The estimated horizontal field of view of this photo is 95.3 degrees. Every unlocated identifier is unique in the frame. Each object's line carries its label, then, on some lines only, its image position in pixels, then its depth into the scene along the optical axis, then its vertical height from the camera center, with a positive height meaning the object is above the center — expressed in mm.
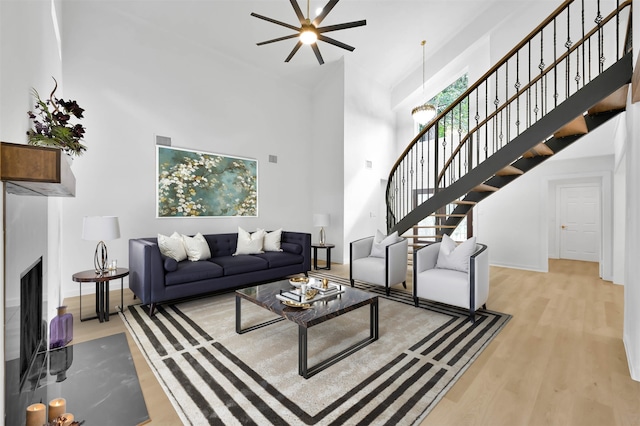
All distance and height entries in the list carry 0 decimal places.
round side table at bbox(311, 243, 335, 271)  5730 -794
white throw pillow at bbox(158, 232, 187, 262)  3785 -464
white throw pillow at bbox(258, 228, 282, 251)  4957 -524
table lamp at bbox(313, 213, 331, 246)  5949 -177
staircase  2854 +1115
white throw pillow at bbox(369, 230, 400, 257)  4328 -468
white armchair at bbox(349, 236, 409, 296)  3945 -756
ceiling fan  3086 +2035
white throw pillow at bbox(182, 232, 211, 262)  4008 -514
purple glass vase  2480 -1031
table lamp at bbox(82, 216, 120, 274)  3039 -177
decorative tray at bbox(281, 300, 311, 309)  2400 -772
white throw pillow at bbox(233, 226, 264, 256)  4699 -521
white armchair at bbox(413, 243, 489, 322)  3018 -772
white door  6680 -241
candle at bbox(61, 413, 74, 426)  1402 -1006
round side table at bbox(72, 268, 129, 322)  3051 -812
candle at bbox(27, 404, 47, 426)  1410 -992
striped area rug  1727 -1167
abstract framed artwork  4637 +469
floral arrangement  1767 +548
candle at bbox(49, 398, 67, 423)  1458 -997
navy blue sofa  3275 -755
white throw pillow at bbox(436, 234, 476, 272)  3397 -516
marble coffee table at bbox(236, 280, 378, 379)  2102 -793
